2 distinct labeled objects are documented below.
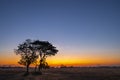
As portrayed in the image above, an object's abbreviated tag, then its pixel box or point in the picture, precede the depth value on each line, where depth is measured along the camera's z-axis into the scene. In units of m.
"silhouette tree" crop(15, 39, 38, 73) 29.13
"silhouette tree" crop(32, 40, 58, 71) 29.49
